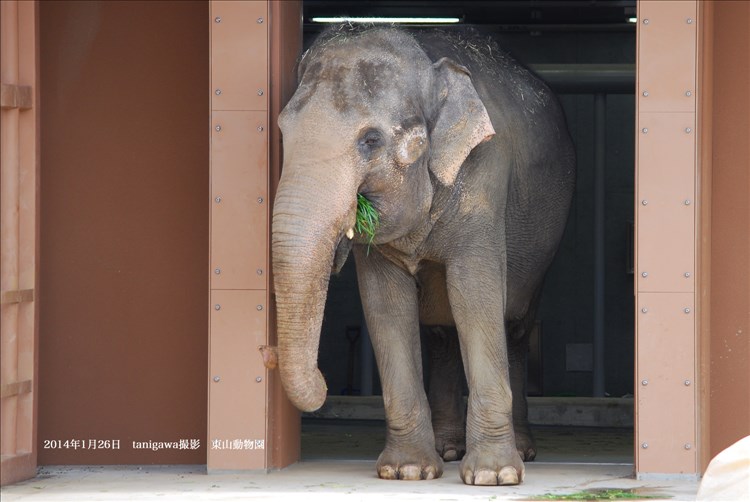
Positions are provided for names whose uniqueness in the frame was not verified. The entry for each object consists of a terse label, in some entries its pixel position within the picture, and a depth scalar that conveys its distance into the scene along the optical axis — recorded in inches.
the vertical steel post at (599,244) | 1069.1
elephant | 554.3
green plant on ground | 555.5
